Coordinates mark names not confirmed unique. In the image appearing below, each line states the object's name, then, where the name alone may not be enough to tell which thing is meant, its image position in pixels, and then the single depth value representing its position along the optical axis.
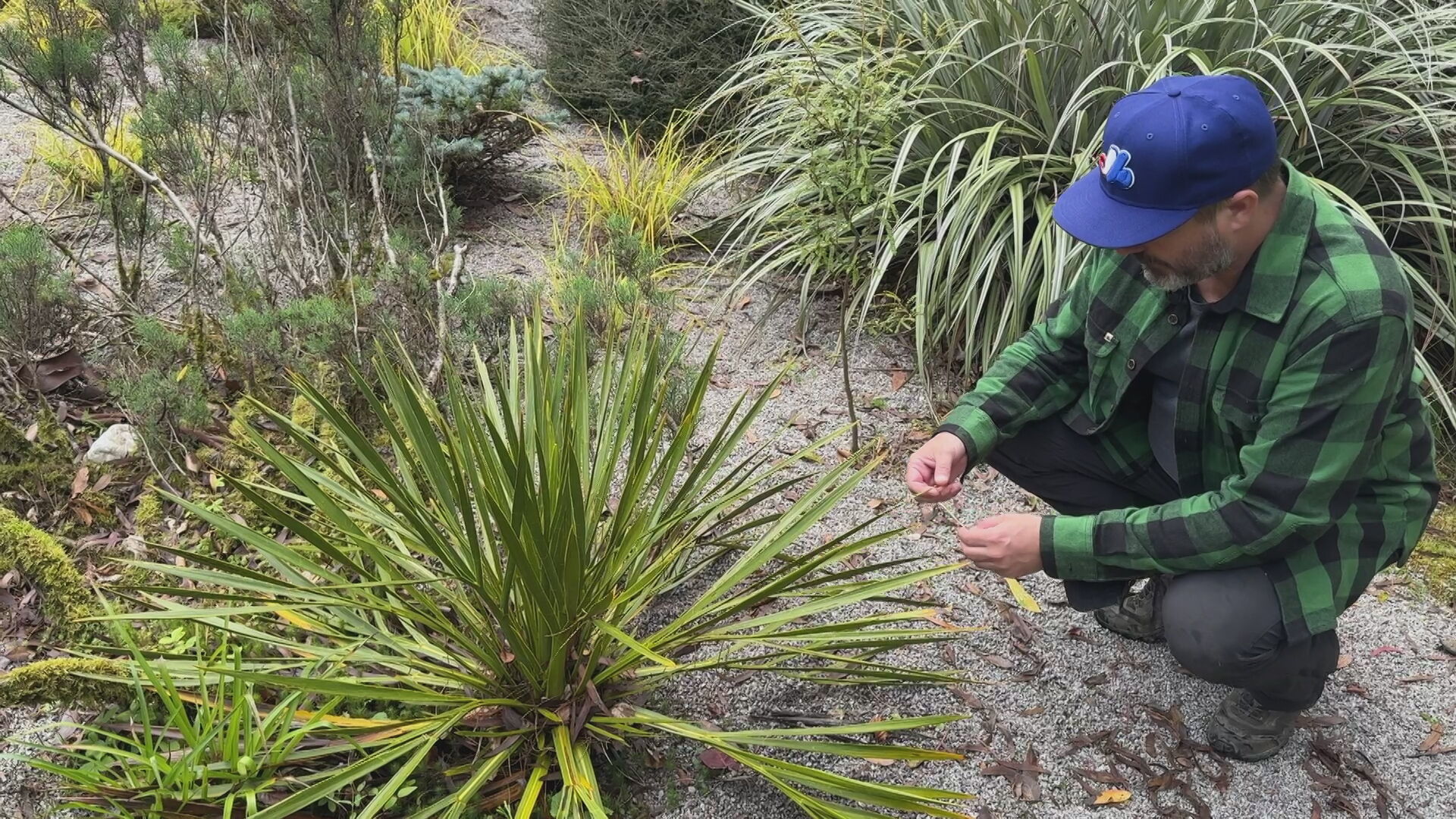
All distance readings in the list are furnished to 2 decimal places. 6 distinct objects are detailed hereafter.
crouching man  1.55
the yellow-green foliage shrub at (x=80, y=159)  3.85
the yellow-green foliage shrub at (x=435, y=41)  4.89
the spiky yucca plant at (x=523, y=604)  1.61
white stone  2.60
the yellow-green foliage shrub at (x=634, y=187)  4.11
